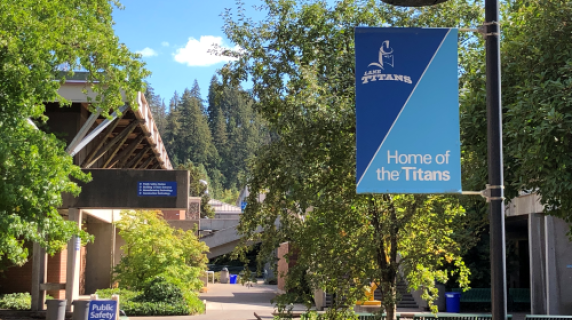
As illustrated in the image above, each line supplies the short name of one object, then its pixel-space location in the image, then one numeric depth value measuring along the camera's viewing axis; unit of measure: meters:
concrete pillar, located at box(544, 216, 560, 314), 21.59
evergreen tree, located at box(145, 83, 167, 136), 154.56
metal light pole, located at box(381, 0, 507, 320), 4.48
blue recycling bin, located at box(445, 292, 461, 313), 25.77
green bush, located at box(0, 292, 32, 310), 20.19
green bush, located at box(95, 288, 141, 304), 22.52
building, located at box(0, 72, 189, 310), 18.39
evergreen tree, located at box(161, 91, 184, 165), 139.50
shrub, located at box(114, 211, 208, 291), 22.86
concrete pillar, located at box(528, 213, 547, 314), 22.78
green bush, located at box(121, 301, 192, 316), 20.77
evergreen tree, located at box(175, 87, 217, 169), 141.75
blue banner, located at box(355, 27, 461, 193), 4.59
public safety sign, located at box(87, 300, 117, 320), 14.25
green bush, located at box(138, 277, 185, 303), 21.89
